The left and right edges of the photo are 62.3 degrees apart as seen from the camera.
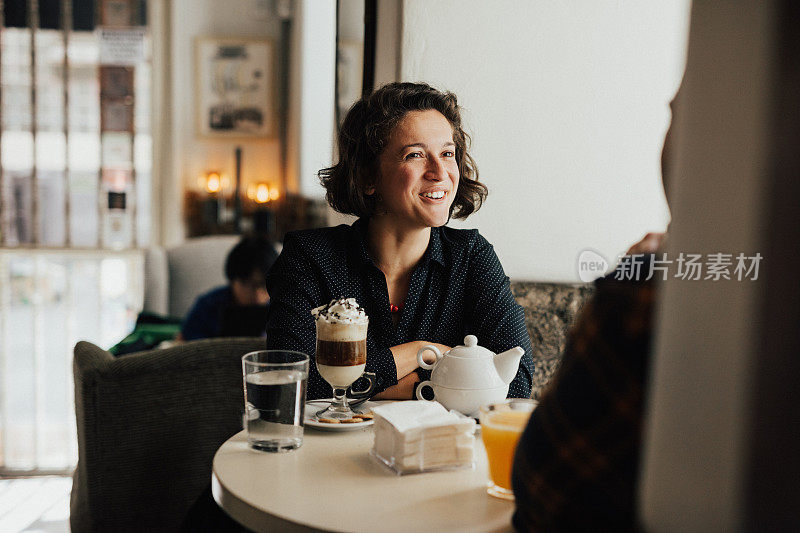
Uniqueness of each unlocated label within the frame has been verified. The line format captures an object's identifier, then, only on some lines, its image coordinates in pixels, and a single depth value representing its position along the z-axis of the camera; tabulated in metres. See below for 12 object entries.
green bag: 2.97
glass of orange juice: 0.82
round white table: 0.74
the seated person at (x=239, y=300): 2.46
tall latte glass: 1.11
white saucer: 1.06
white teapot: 1.08
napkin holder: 0.87
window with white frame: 4.51
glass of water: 0.98
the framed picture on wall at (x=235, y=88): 4.80
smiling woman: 1.52
